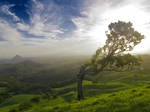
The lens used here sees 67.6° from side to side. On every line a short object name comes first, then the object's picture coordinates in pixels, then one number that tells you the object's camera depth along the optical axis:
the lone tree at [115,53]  26.19
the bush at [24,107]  31.47
